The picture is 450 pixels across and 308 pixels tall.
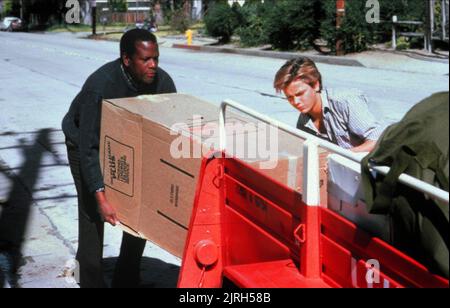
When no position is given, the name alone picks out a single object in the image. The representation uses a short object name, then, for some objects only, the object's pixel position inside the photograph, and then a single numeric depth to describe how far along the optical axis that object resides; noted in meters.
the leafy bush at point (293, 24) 24.28
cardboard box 3.34
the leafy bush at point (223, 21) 30.52
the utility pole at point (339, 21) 21.67
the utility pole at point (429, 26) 20.52
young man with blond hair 3.72
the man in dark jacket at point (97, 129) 3.85
